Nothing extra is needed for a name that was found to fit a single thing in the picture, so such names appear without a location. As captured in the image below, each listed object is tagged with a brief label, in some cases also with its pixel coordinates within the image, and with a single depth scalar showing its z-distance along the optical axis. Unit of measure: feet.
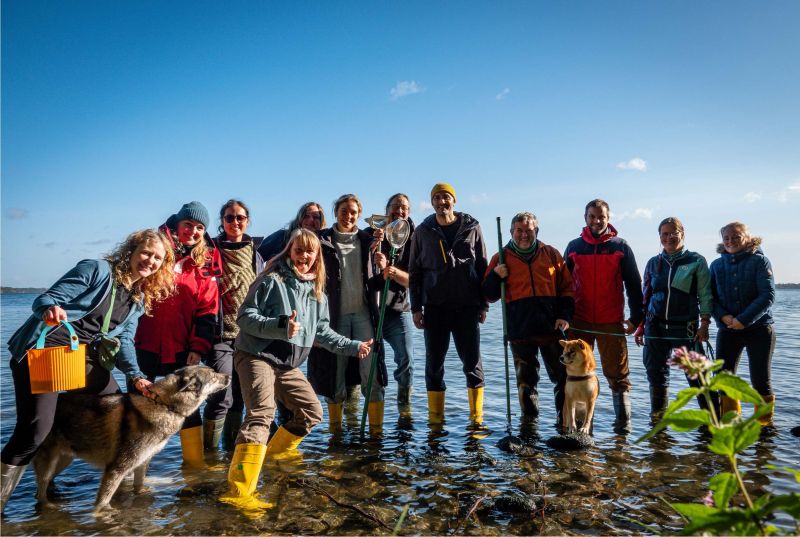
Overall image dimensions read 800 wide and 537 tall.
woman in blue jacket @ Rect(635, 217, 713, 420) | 22.70
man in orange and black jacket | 22.29
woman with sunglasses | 19.38
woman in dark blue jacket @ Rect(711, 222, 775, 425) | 22.48
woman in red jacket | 18.35
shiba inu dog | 20.84
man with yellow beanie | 23.06
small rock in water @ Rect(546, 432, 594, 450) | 20.30
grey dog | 14.92
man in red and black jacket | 22.70
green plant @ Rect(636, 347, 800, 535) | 6.06
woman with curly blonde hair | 13.73
